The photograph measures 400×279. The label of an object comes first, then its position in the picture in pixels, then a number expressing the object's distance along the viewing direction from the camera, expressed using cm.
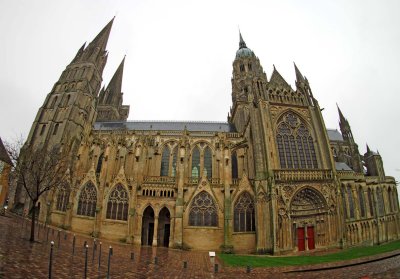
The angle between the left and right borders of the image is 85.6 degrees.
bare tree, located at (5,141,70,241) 1626
